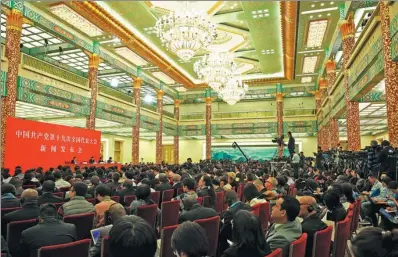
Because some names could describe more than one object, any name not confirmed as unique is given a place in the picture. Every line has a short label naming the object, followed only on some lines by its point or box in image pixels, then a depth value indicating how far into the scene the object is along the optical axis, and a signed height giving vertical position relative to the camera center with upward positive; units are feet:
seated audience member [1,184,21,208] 13.31 -2.16
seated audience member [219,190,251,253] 11.22 -2.77
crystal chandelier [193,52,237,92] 41.11 +10.58
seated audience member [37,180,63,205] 14.11 -2.16
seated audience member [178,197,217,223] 11.05 -2.29
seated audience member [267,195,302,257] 8.56 -1.98
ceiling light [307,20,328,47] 40.69 +16.08
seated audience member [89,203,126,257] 10.21 -2.06
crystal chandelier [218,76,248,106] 45.98 +8.57
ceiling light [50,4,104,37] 37.52 +16.55
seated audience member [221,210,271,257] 6.62 -1.93
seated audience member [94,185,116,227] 12.27 -2.29
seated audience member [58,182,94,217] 12.80 -2.37
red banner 34.37 +0.47
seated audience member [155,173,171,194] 19.83 -2.38
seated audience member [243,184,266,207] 15.05 -2.10
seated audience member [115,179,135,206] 17.05 -2.33
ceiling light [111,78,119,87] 68.53 +14.69
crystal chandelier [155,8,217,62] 30.71 +11.64
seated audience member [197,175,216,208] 16.07 -2.14
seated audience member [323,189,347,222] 12.35 -2.24
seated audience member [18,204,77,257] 8.57 -2.39
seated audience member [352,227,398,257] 4.75 -1.44
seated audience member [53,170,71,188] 20.20 -2.16
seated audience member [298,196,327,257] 8.98 -2.16
